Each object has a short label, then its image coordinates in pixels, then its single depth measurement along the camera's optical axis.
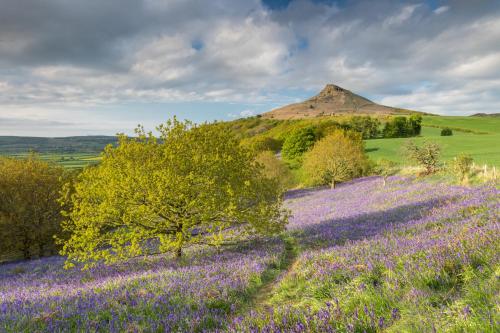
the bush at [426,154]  28.61
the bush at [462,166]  20.95
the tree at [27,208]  21.81
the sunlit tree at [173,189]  10.86
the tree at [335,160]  43.59
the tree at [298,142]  86.69
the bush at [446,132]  98.00
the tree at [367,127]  118.31
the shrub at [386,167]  35.13
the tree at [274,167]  48.33
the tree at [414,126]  112.19
